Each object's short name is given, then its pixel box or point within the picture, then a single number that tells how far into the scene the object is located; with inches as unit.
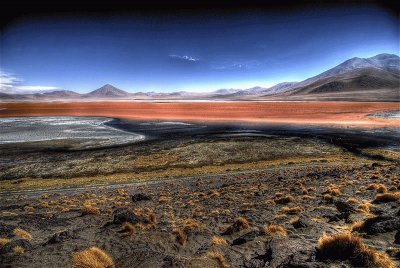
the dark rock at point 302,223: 442.0
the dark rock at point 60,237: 360.5
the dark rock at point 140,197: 770.7
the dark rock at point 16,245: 314.3
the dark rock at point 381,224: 367.6
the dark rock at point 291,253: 273.1
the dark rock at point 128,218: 487.2
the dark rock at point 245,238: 400.2
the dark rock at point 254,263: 308.5
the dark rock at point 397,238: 326.2
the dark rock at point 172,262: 281.0
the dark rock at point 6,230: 418.5
